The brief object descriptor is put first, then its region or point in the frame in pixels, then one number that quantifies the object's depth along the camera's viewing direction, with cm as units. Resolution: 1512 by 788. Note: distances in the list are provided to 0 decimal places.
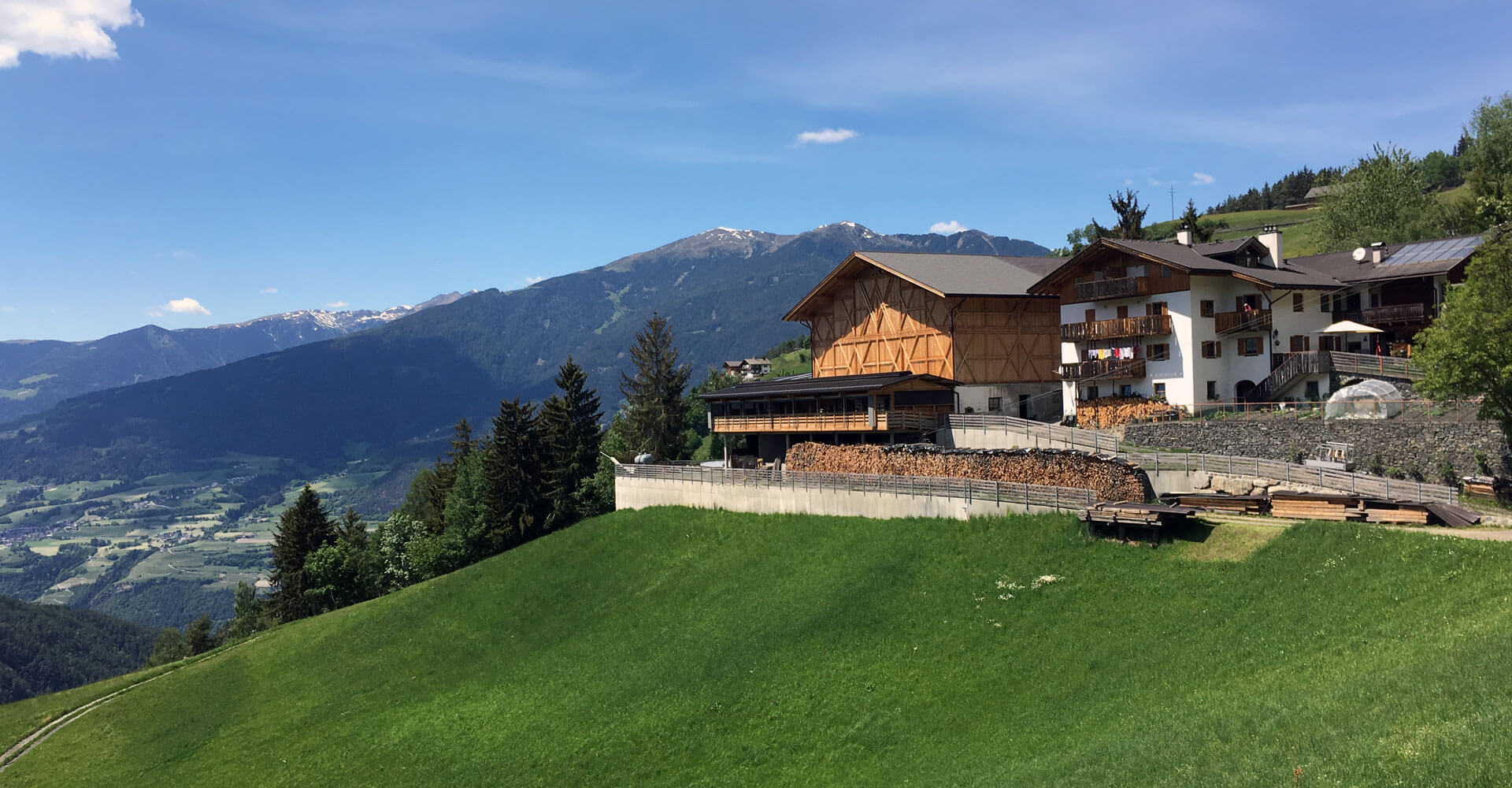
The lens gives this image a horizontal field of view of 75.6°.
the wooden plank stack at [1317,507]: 3045
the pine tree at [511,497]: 6662
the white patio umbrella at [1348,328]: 5153
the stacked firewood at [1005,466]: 3797
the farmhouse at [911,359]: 5869
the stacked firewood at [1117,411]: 5103
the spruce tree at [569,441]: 6619
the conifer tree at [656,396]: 8819
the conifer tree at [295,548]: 8300
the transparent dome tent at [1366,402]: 3975
